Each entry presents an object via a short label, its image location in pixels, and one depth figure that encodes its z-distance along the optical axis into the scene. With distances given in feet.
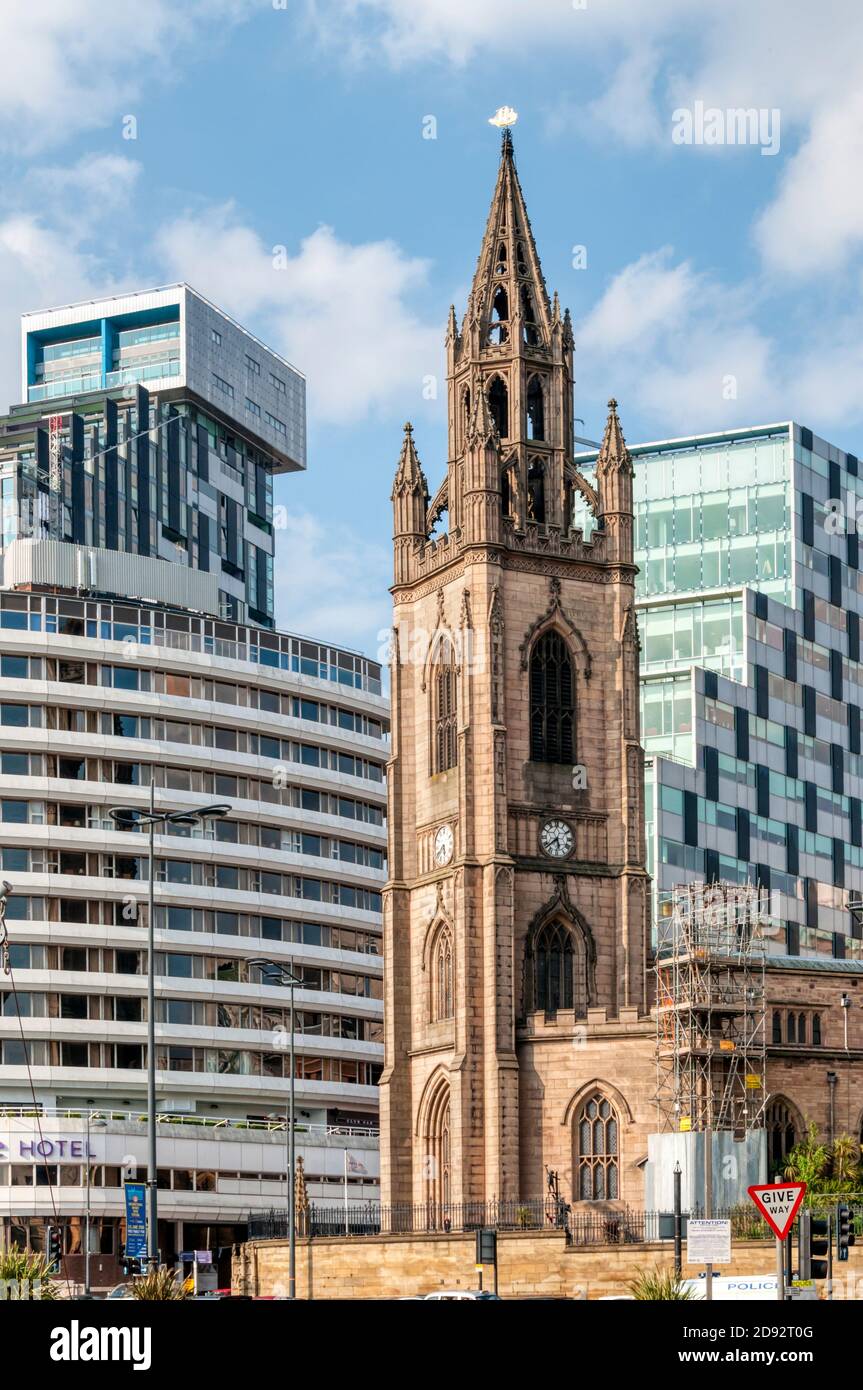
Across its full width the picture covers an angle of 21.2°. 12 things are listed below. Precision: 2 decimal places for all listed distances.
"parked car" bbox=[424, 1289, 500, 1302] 157.99
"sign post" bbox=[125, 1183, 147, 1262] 156.56
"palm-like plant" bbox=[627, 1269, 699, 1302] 120.06
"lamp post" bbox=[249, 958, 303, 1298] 202.39
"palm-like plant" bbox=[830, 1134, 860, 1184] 242.99
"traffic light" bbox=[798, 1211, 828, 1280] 100.42
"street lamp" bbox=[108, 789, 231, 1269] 155.74
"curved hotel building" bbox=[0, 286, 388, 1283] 341.21
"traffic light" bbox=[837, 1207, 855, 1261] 135.95
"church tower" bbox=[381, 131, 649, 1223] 261.65
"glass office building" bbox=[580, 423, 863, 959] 371.35
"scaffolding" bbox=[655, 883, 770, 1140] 245.04
